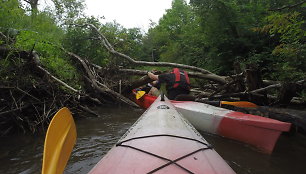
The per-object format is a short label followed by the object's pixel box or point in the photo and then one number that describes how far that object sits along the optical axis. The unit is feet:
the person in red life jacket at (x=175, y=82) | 18.16
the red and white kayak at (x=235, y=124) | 9.30
